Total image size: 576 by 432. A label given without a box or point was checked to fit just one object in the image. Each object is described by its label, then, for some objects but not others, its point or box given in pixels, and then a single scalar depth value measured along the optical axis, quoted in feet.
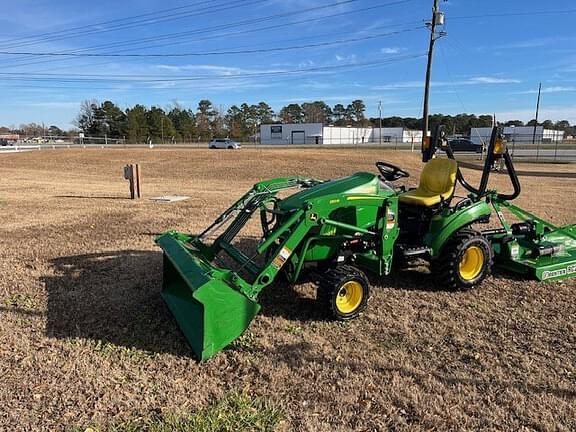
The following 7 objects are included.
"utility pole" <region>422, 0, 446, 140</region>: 85.25
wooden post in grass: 38.34
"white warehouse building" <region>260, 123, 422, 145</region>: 233.55
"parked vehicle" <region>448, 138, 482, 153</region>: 134.41
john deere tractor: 12.43
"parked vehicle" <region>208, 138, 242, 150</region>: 156.35
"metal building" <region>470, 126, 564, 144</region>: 189.28
